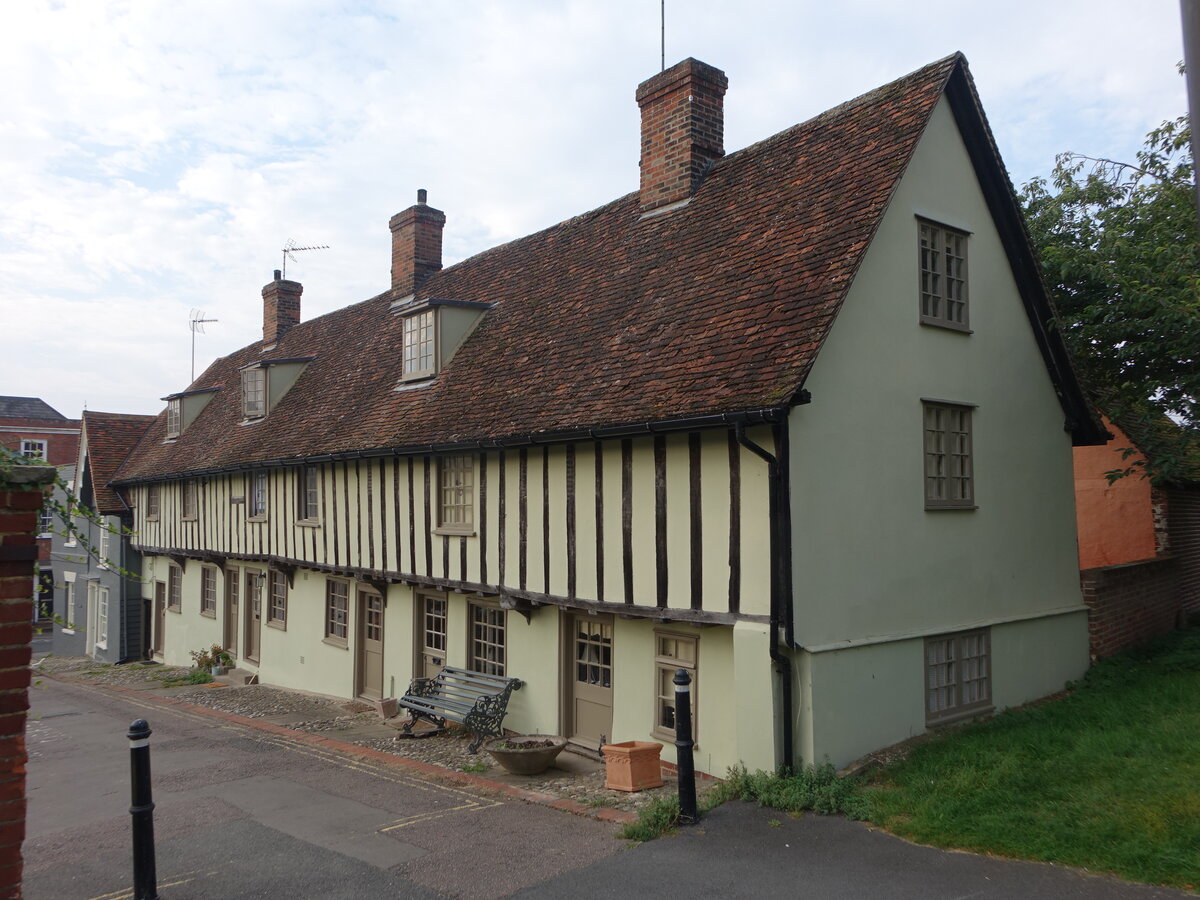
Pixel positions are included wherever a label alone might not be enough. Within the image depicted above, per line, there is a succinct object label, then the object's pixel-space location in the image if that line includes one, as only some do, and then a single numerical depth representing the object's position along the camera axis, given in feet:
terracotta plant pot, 30.66
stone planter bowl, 33.94
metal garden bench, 39.06
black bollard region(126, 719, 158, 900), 21.02
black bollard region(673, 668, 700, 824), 26.12
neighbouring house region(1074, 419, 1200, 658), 43.50
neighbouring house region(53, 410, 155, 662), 89.15
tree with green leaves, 38.93
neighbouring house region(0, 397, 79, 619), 153.17
